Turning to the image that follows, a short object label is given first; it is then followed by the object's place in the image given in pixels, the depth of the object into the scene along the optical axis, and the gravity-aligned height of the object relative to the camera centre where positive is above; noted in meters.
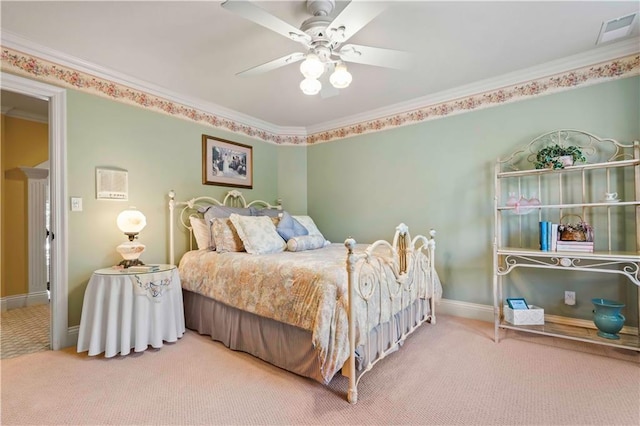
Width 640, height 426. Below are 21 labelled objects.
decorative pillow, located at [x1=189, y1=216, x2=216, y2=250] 3.13 -0.18
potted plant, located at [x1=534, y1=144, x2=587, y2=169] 2.52 +0.47
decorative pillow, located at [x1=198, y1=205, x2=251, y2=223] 3.18 +0.05
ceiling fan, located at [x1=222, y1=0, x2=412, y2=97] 1.65 +1.08
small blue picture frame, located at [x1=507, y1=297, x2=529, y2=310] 2.76 -0.86
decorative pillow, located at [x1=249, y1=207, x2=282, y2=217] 3.67 +0.04
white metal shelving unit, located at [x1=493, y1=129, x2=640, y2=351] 2.41 +0.02
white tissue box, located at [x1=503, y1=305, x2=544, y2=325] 2.67 -0.94
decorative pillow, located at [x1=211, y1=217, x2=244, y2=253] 2.93 -0.21
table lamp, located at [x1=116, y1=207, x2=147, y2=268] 2.66 -0.15
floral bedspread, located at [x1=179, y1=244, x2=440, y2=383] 1.76 -0.54
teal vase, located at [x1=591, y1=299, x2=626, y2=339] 2.34 -0.86
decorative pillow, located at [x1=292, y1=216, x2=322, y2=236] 3.57 -0.11
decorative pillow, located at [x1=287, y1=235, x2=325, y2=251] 3.04 -0.30
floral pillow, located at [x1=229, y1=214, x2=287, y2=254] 2.80 -0.19
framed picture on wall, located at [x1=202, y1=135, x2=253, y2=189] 3.68 +0.69
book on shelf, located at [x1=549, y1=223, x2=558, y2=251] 2.51 -0.21
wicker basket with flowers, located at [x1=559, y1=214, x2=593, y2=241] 2.44 -0.17
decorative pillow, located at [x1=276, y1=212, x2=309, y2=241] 3.19 -0.14
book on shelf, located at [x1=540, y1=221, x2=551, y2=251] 2.54 -0.20
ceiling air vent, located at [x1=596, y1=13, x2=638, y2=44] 2.17 +1.40
